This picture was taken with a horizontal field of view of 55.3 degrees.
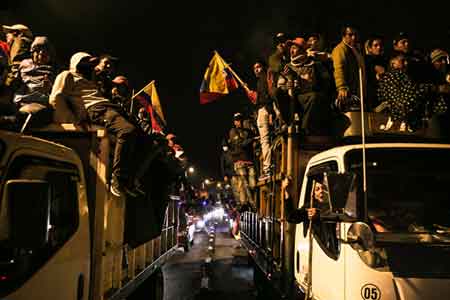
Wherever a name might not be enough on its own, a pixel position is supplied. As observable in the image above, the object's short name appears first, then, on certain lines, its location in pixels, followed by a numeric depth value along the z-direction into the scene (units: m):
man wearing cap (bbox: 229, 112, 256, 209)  10.03
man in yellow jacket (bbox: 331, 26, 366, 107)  5.20
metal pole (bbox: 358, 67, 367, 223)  3.01
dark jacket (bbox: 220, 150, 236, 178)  11.21
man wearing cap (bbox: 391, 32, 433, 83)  5.61
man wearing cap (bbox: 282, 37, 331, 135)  5.49
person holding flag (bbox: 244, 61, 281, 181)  7.07
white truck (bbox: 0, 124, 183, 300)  2.36
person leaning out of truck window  4.05
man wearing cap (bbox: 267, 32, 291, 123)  7.94
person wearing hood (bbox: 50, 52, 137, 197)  4.20
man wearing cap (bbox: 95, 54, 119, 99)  5.38
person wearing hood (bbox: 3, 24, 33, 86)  5.73
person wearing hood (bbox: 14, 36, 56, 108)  4.91
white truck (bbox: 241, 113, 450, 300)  2.96
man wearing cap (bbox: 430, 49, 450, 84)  6.35
